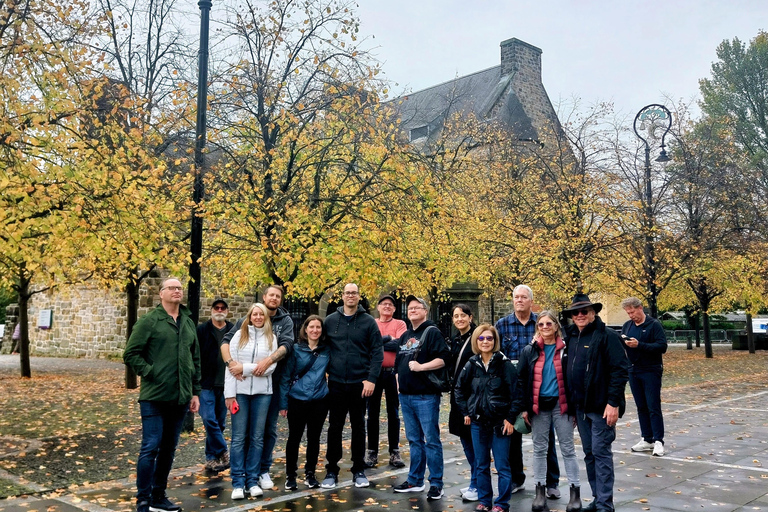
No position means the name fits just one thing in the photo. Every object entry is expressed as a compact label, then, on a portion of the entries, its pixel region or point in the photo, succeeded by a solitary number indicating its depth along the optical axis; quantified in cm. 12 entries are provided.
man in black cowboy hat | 566
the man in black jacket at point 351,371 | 679
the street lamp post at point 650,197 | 1761
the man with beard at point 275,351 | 658
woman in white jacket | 640
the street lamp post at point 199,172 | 959
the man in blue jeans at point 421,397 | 640
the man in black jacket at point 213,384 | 750
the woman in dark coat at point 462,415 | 625
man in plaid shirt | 641
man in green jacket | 570
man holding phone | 834
